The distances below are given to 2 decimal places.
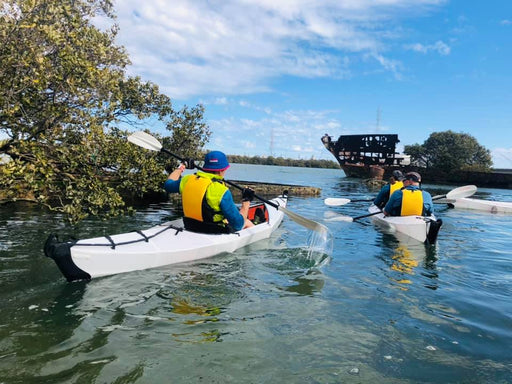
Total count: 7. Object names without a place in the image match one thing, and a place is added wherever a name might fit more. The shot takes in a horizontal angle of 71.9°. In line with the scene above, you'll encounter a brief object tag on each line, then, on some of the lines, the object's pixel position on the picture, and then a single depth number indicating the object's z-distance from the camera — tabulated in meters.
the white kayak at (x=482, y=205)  18.41
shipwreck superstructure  55.85
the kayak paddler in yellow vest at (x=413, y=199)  10.06
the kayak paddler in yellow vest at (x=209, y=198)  6.36
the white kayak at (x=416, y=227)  9.12
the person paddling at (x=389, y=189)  12.22
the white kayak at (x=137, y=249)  5.07
